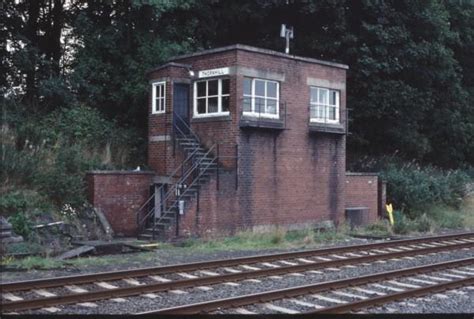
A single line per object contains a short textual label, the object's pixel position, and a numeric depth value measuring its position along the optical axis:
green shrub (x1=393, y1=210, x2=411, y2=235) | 22.55
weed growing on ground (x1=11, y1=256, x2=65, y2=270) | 13.27
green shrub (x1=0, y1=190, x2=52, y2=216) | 17.77
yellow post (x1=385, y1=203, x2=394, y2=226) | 24.66
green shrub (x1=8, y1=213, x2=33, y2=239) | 17.03
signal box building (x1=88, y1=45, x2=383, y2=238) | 20.69
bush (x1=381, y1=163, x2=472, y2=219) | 27.61
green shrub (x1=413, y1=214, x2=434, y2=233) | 23.59
